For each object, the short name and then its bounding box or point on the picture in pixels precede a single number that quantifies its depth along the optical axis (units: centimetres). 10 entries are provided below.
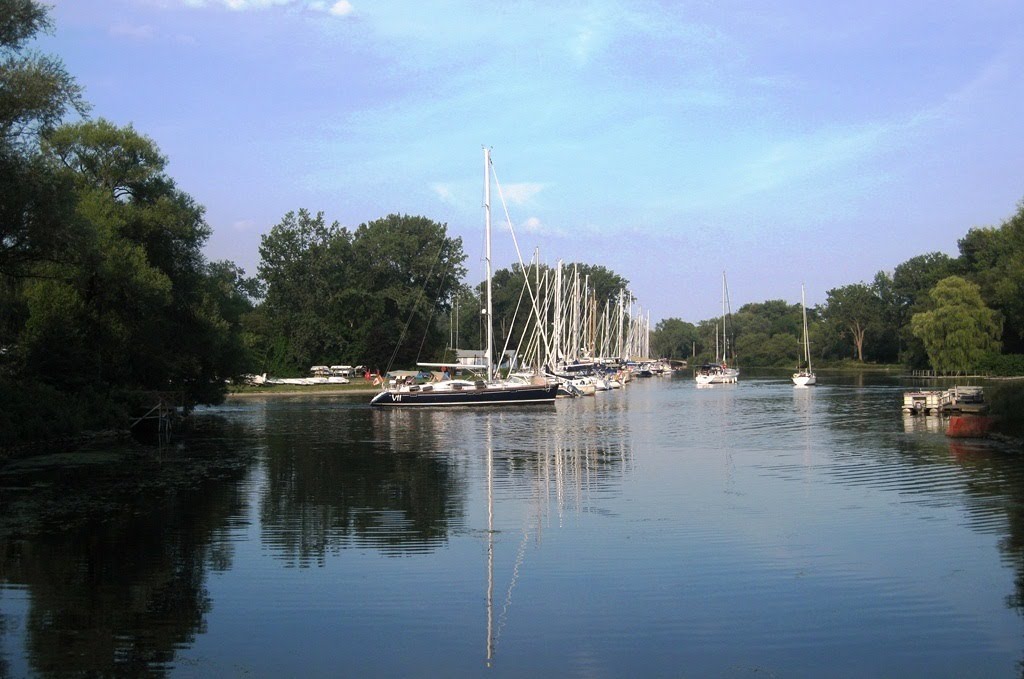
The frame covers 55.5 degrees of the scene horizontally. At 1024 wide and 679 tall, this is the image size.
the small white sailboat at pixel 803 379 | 9379
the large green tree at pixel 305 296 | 11425
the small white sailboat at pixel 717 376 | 10439
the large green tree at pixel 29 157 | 2820
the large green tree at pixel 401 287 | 11575
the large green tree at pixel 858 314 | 14975
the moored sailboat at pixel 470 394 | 6469
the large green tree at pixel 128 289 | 3812
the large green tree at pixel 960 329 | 9981
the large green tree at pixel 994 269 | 9064
